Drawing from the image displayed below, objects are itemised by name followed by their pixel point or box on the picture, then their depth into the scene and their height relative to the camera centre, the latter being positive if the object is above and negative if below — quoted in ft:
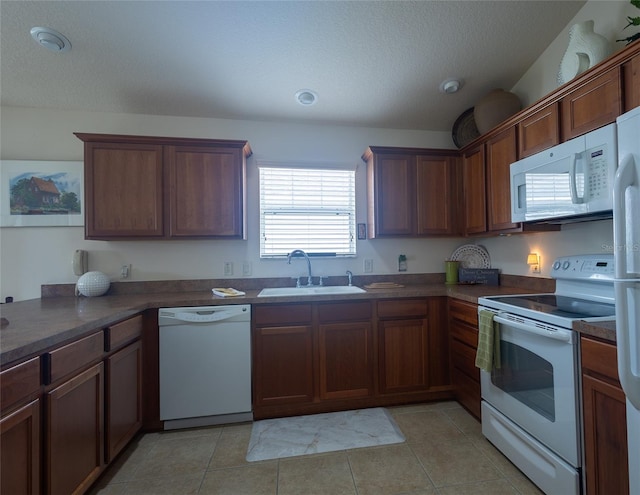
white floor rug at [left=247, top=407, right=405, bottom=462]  5.86 -4.17
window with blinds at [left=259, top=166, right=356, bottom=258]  9.01 +1.39
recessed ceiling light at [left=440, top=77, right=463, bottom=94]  8.02 +4.88
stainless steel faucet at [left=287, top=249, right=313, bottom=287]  8.40 -0.15
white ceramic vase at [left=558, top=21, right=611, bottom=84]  5.60 +4.12
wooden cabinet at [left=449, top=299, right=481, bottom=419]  6.64 -2.65
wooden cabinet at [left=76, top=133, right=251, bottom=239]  7.28 +1.86
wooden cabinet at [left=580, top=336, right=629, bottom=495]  3.64 -2.41
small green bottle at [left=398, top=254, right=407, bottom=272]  9.43 -0.40
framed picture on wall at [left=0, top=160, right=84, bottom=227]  7.70 +1.81
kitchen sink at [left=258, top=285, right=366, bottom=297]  7.42 -1.10
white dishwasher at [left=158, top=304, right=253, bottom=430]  6.49 -2.62
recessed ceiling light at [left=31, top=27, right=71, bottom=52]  6.09 +4.93
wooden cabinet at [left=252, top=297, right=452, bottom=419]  6.92 -2.70
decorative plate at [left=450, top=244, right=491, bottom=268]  9.12 -0.20
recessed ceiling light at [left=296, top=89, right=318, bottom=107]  8.02 +4.62
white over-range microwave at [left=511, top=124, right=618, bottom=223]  4.68 +1.33
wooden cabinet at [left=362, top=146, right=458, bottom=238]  8.57 +1.88
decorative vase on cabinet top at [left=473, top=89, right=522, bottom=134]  7.93 +4.12
